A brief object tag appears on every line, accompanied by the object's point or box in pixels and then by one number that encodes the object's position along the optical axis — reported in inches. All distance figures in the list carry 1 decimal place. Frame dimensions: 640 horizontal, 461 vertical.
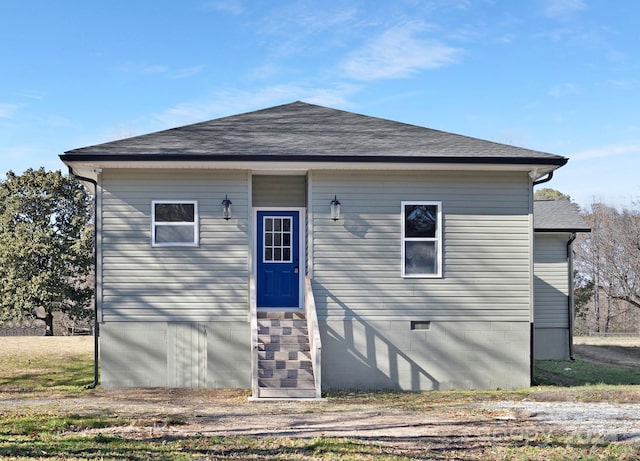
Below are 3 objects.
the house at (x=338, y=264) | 446.3
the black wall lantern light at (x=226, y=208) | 449.1
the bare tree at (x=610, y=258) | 1181.1
